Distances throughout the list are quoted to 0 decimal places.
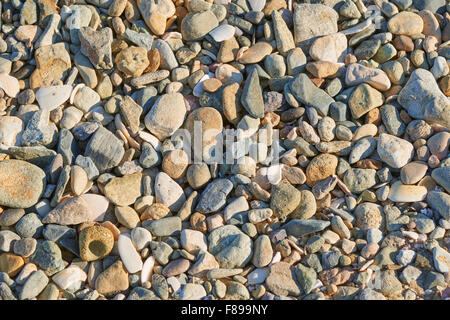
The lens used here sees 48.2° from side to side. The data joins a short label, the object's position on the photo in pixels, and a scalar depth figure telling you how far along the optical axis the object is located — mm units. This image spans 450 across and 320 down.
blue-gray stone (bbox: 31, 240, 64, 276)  1834
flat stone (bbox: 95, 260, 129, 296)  1819
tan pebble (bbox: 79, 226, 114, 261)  1851
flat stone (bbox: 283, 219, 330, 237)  1896
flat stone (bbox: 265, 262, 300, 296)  1816
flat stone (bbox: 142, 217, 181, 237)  1912
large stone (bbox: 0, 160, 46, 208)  1939
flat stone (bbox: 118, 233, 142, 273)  1846
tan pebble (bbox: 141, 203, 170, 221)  1953
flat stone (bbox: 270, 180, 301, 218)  1943
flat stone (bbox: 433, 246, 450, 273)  1824
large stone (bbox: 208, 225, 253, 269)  1867
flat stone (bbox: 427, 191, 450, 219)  1928
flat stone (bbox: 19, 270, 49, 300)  1779
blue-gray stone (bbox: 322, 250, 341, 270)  1853
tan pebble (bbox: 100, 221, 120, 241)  1911
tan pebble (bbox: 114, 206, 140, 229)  1932
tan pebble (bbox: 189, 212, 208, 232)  1939
